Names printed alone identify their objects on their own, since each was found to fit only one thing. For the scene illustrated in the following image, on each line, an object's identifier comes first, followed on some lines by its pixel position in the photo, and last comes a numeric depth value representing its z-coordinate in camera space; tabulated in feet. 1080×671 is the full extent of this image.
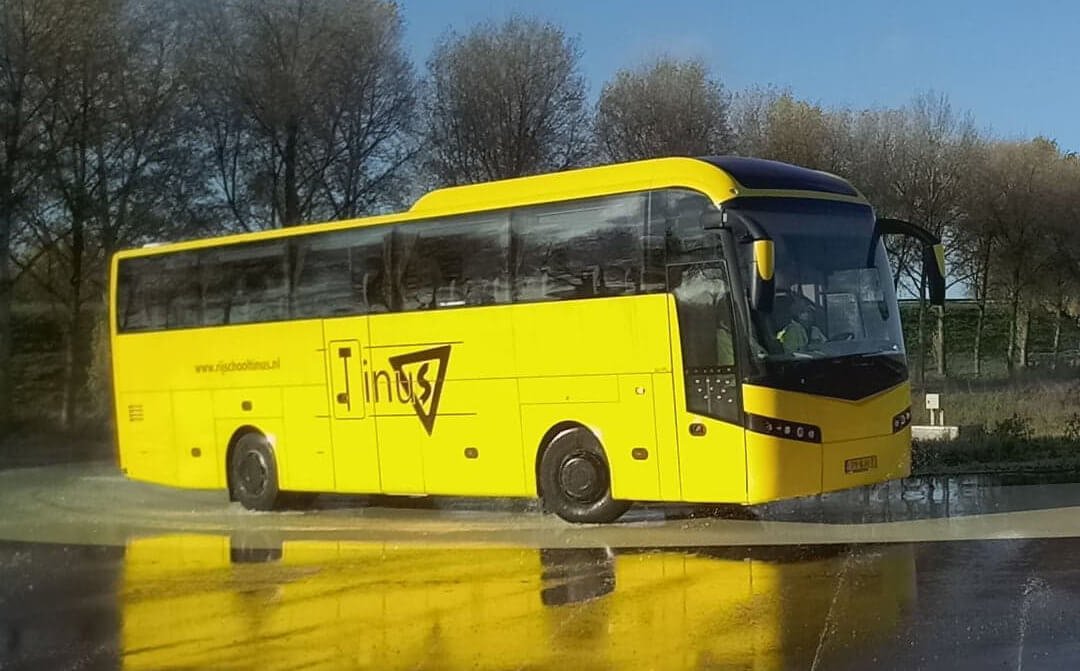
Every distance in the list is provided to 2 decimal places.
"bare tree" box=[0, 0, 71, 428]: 89.20
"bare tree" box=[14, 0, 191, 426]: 89.81
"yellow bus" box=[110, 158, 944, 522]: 40.01
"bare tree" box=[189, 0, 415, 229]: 92.89
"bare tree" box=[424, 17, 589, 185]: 105.91
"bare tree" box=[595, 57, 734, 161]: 109.81
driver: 39.93
